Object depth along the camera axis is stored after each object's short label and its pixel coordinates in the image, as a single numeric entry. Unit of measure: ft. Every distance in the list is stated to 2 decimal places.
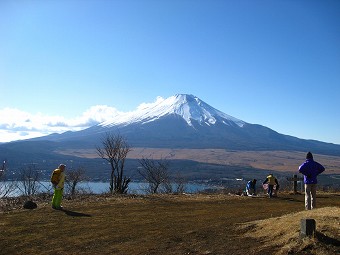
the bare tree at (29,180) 124.06
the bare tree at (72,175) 123.40
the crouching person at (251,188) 69.56
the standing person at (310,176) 39.75
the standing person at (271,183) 66.23
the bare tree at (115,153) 74.80
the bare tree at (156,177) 112.08
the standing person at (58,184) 48.06
